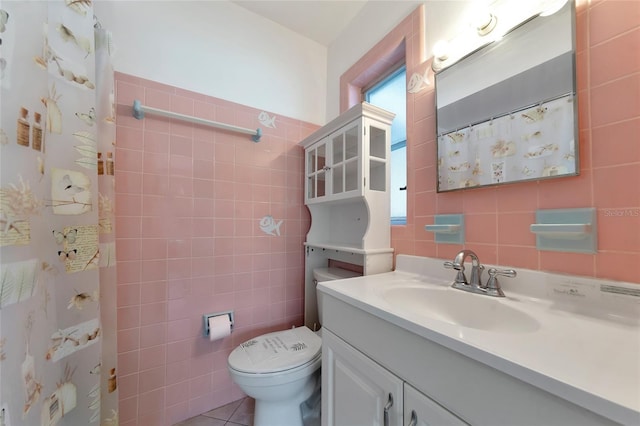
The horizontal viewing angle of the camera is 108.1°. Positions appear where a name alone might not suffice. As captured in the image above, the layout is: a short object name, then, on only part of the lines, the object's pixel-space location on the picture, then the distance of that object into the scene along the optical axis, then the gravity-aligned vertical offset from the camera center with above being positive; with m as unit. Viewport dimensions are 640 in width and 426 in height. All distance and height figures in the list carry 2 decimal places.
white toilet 1.00 -0.69
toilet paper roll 1.28 -0.61
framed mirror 0.70 +0.37
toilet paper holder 1.32 -0.58
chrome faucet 0.78 -0.23
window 1.29 +0.41
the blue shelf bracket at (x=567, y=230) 0.65 -0.05
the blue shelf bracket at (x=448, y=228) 0.95 -0.06
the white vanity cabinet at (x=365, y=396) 0.56 -0.52
